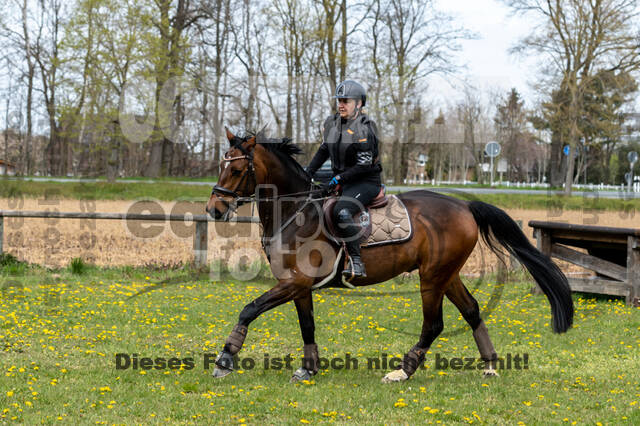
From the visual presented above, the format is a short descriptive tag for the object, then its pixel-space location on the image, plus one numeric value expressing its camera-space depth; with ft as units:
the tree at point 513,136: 209.44
